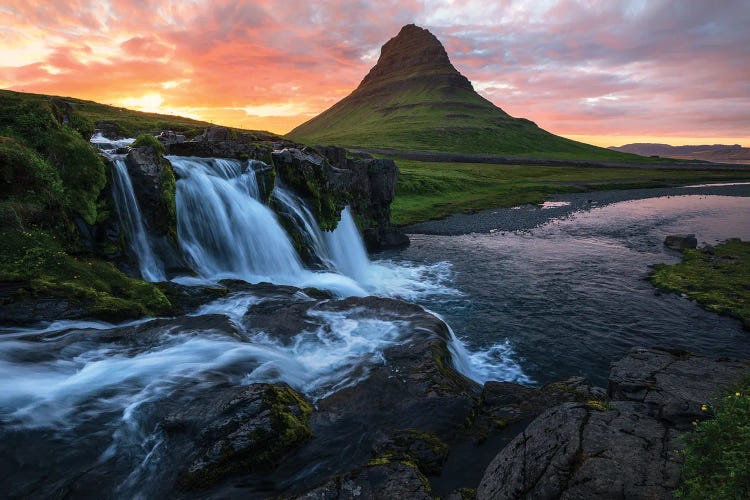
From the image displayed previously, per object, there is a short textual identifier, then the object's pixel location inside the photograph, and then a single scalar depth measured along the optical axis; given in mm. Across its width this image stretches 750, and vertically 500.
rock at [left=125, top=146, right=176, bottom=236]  18781
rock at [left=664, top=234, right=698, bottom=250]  36969
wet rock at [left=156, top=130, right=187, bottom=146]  28184
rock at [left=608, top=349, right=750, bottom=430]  8484
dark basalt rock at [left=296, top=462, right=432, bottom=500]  6988
